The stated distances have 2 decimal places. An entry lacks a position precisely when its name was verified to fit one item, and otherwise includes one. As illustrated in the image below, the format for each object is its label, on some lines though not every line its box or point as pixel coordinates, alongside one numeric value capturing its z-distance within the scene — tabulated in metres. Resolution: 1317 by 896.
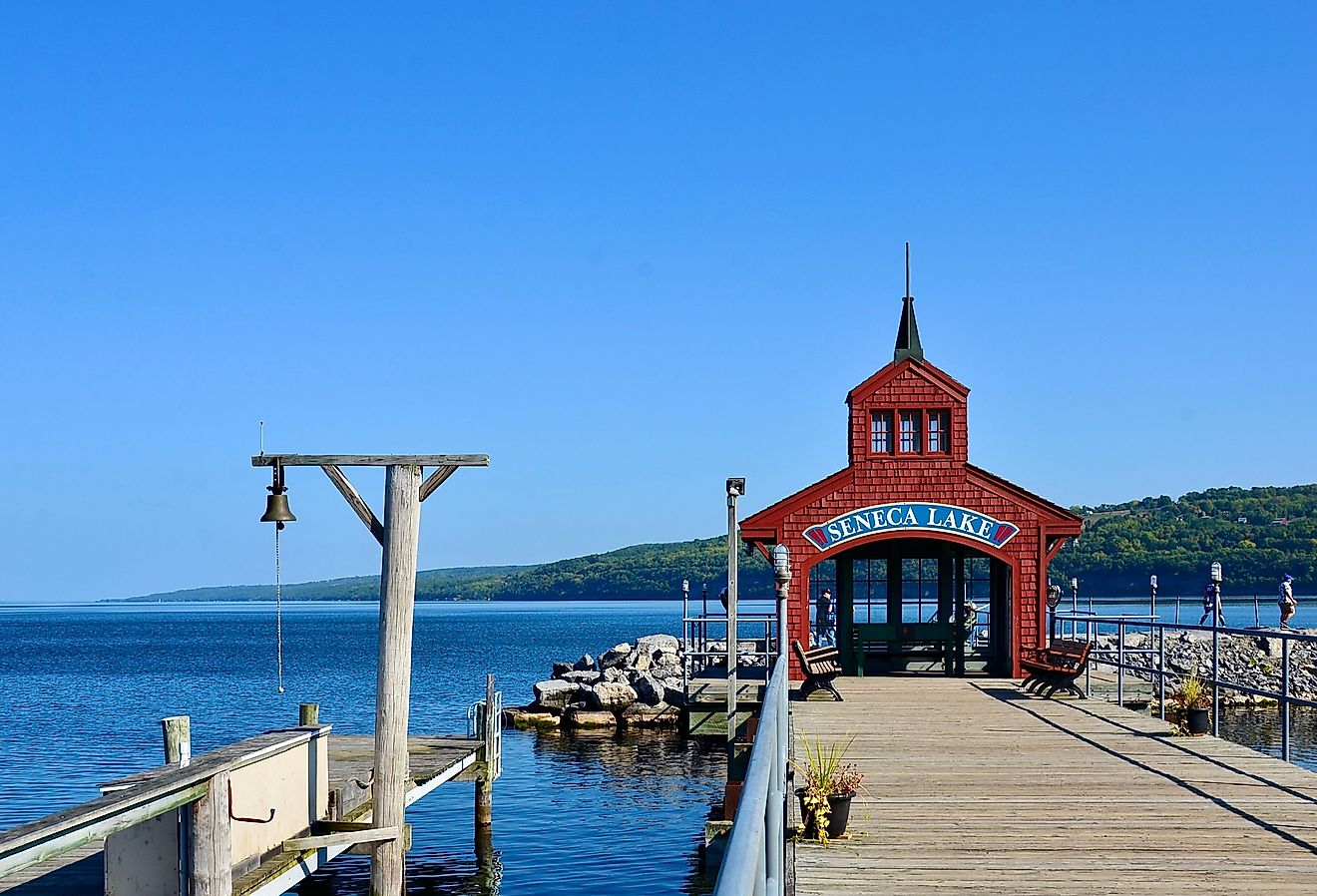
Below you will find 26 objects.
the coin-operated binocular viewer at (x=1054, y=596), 29.18
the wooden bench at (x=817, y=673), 20.07
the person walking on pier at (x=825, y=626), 30.58
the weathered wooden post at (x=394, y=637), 13.22
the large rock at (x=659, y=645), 49.63
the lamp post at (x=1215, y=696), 16.47
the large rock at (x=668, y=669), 45.84
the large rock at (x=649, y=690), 39.97
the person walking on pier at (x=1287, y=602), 34.81
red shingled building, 24.44
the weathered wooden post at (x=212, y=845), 10.23
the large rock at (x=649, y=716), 39.03
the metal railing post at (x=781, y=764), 4.68
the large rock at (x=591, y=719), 38.97
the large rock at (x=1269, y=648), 46.81
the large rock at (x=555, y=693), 40.25
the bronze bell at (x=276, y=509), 13.92
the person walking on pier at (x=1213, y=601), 32.55
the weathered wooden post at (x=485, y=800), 22.84
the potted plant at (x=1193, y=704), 15.73
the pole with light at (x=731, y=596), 20.88
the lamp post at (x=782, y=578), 12.81
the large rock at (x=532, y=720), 39.47
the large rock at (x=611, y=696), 39.34
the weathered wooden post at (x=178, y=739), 13.43
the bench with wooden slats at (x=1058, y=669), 19.88
